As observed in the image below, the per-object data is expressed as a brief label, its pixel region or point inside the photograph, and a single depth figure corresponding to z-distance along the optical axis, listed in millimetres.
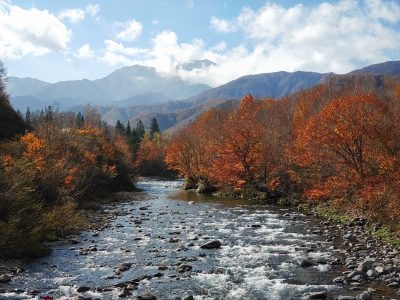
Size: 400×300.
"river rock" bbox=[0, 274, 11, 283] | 16859
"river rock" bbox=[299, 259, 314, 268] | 20106
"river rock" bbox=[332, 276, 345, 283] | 17575
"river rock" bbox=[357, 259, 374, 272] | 18625
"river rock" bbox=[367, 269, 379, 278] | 17891
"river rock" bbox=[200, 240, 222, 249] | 24203
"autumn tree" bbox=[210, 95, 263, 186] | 52531
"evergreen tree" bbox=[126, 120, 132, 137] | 146488
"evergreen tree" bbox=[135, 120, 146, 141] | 150150
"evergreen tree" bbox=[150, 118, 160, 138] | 174812
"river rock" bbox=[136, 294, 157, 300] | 15477
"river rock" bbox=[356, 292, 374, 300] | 15148
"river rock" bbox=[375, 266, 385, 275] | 18112
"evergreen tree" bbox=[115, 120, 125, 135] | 144400
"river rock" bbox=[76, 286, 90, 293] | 16281
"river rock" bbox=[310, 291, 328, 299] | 15805
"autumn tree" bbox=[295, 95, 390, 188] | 33750
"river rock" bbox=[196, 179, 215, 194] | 61469
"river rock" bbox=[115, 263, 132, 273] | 19234
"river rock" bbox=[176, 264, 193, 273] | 19406
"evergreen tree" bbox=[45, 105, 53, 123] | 50359
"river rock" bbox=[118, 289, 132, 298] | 15729
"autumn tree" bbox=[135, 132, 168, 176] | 124625
